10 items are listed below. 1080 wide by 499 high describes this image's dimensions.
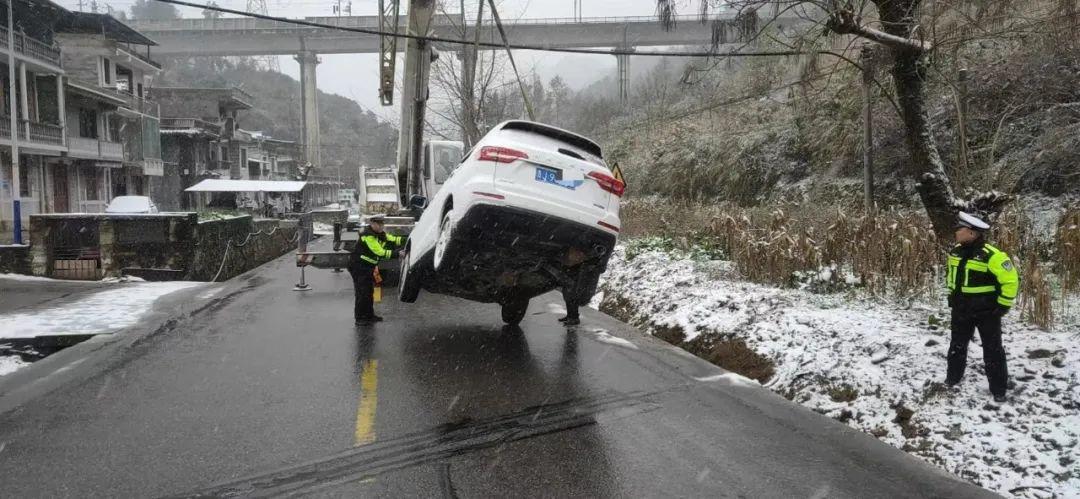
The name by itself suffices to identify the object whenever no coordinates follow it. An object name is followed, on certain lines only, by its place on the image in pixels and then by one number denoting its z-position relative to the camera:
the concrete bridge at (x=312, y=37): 53.34
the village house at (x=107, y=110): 36.40
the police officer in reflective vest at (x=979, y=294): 5.32
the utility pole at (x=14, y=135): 20.39
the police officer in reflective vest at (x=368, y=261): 9.70
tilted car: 7.30
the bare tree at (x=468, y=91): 29.68
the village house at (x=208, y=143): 52.78
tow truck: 13.95
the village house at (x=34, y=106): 28.72
